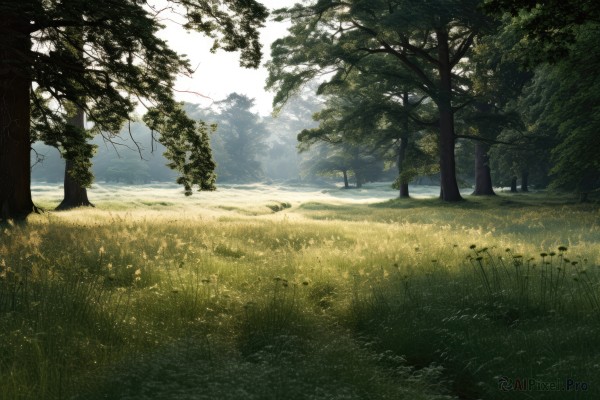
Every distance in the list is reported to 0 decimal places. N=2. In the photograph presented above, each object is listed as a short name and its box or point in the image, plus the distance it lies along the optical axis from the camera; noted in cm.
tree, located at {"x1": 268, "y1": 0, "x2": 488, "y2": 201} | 2239
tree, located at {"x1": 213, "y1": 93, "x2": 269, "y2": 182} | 8675
